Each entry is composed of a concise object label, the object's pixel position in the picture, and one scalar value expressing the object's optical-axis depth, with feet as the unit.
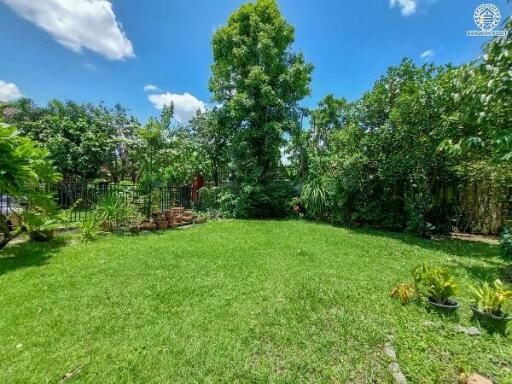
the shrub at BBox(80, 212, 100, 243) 18.69
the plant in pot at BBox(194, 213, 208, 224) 28.60
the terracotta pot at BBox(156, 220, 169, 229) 24.18
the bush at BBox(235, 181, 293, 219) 31.48
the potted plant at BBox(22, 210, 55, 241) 15.78
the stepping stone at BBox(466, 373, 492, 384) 5.88
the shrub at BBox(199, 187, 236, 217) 32.45
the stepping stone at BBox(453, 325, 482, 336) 7.97
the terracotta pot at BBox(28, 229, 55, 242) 17.83
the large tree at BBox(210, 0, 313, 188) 32.30
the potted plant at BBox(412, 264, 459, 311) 9.16
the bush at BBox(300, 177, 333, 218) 28.86
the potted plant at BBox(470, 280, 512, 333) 8.10
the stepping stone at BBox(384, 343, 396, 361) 6.92
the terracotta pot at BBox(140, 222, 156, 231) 22.90
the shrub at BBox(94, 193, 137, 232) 21.07
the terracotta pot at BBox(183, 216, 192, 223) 27.02
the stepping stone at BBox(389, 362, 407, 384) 6.14
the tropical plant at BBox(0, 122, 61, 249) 12.43
